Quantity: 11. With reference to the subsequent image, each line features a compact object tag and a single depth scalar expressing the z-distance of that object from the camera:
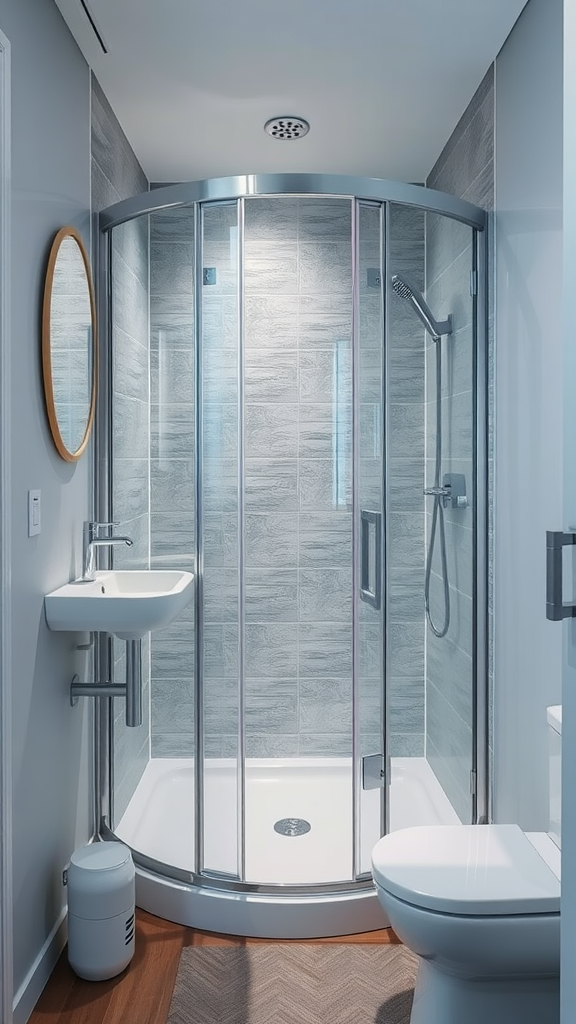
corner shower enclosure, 2.19
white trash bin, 1.92
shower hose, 2.34
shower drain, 2.41
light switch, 1.87
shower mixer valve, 2.38
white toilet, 1.51
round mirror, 2.00
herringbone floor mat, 1.82
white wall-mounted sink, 1.99
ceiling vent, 2.76
